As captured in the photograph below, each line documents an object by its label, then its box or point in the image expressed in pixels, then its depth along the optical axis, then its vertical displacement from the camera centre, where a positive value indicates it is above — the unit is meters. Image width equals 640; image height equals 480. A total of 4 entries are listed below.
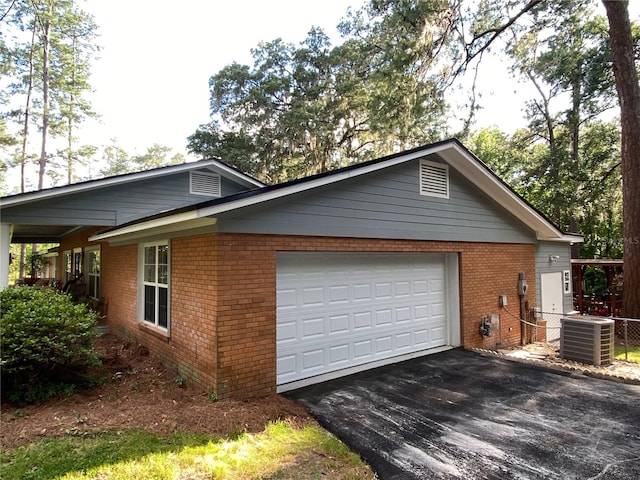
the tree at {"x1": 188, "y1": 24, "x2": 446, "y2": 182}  20.52 +8.12
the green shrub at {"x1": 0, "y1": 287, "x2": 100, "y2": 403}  5.27 -1.28
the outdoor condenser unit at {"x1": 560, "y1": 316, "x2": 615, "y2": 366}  7.71 -1.86
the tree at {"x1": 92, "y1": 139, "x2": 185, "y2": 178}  47.12 +12.21
